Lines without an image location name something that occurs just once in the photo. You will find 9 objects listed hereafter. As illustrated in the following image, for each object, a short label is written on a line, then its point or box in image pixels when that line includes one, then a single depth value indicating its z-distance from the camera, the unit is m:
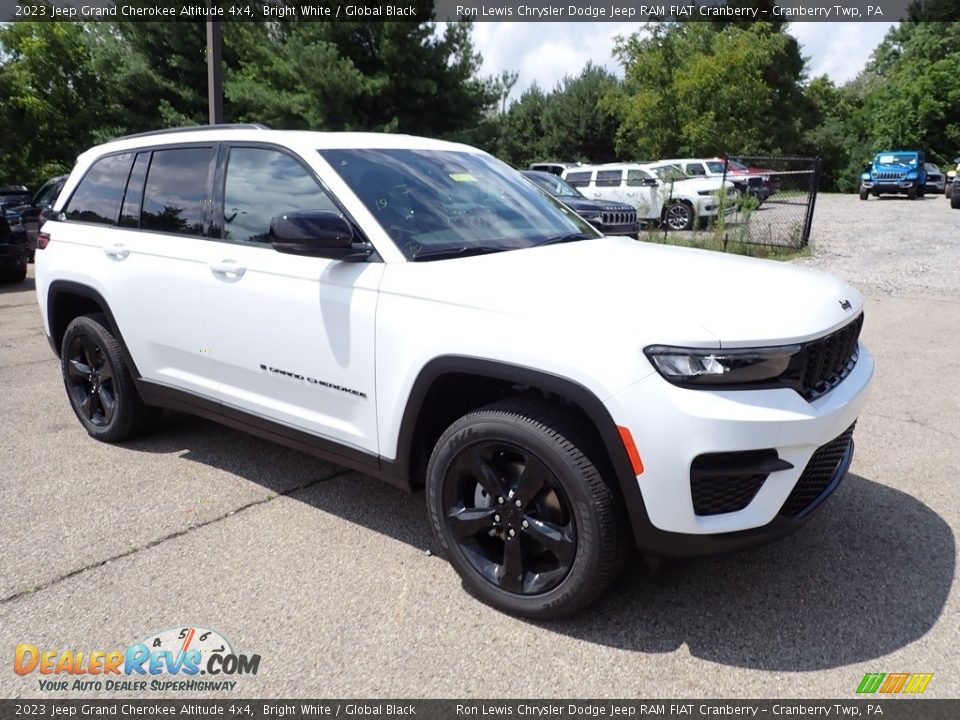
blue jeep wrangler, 29.88
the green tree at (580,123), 41.53
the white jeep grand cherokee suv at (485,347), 2.43
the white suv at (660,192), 16.56
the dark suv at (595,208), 12.78
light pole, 10.38
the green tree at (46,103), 31.50
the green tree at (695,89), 34.78
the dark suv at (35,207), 15.16
